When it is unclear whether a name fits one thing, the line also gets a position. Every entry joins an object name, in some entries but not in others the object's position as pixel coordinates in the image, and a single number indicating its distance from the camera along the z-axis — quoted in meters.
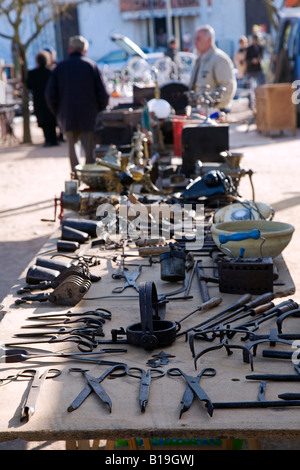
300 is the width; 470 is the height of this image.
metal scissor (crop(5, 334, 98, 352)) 2.22
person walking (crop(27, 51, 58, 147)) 12.98
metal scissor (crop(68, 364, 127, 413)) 1.82
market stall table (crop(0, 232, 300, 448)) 1.71
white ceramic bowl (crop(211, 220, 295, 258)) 2.86
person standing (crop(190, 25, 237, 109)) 7.43
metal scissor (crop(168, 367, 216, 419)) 1.76
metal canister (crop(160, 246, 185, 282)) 2.89
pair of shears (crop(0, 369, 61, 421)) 1.80
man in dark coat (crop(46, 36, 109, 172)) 7.22
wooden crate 12.34
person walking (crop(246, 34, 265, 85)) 16.03
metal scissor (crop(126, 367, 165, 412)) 1.81
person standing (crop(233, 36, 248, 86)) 17.40
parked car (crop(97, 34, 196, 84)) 12.13
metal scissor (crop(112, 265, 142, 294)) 2.83
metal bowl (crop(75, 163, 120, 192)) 4.46
